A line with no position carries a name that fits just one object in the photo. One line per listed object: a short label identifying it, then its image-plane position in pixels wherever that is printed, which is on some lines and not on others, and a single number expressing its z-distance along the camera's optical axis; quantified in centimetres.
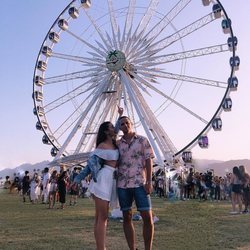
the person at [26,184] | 1368
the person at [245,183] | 853
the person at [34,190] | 1264
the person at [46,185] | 1213
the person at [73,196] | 1097
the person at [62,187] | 966
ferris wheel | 1661
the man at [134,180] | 347
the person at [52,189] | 1025
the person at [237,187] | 848
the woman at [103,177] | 331
